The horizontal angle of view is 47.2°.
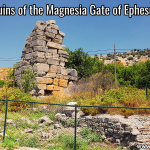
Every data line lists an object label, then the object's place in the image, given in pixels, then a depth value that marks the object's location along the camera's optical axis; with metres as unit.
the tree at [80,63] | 19.36
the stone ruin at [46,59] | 14.32
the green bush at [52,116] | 9.28
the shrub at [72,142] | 6.20
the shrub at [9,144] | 5.51
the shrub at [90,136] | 6.88
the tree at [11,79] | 16.28
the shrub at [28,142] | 6.17
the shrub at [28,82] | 13.27
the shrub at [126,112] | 8.18
